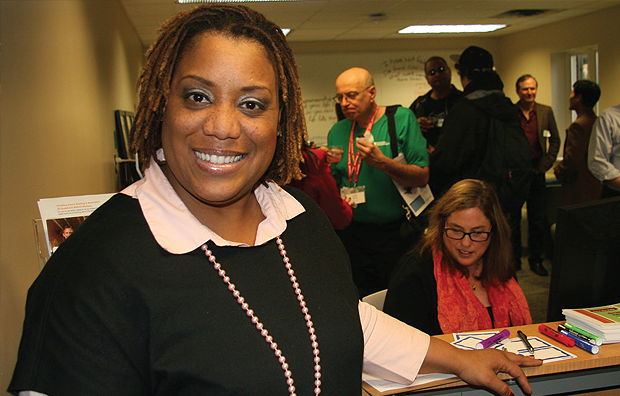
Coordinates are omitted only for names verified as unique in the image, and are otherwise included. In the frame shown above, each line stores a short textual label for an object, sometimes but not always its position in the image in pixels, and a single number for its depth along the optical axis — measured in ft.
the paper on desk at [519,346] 4.45
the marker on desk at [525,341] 4.54
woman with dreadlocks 2.38
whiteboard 25.50
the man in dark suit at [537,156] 15.42
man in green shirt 9.53
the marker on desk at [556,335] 4.67
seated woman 6.10
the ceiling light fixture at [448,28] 23.30
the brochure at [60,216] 3.92
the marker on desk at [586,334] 4.55
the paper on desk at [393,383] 3.92
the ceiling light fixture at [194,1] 15.60
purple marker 4.69
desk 4.11
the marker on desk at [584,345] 4.49
